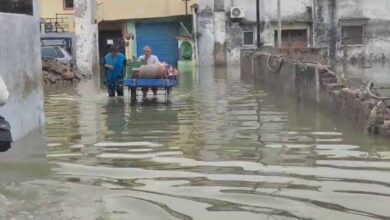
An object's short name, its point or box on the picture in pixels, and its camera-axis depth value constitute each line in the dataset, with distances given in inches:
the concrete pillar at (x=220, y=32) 1594.5
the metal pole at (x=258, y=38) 1264.0
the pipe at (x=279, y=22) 1332.4
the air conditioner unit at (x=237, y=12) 1553.9
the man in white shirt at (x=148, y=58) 740.6
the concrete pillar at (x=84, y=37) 1269.7
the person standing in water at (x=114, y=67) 757.9
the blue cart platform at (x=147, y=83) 691.2
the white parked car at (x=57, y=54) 1264.8
